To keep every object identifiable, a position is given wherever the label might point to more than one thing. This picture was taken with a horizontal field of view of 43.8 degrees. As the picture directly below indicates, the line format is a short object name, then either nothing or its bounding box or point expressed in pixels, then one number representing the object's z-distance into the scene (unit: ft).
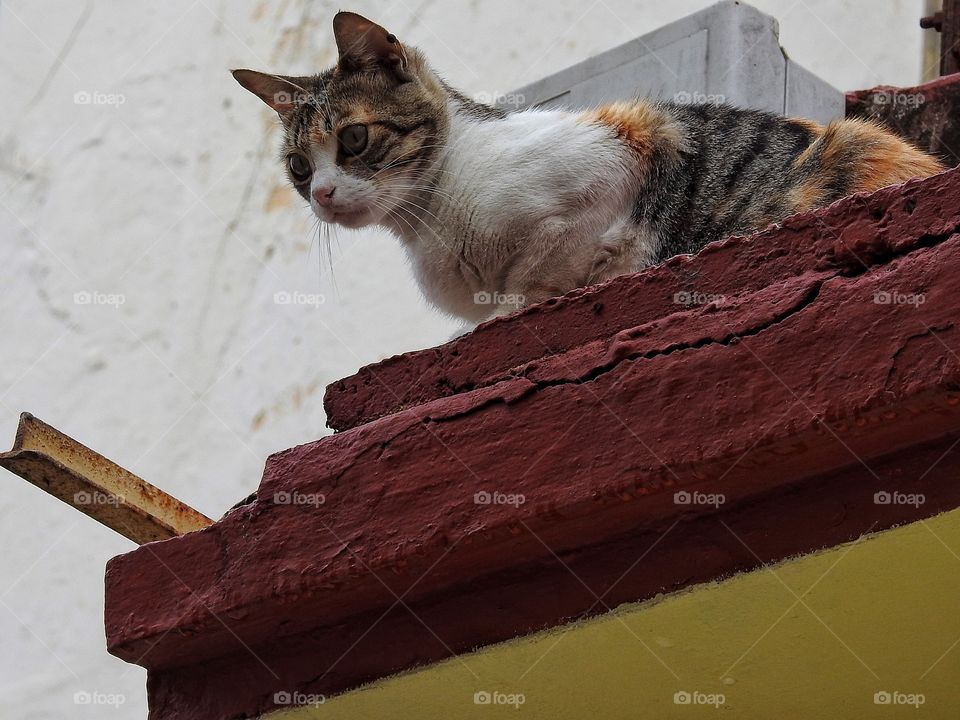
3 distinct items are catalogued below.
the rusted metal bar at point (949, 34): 11.09
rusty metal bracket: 6.15
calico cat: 6.88
